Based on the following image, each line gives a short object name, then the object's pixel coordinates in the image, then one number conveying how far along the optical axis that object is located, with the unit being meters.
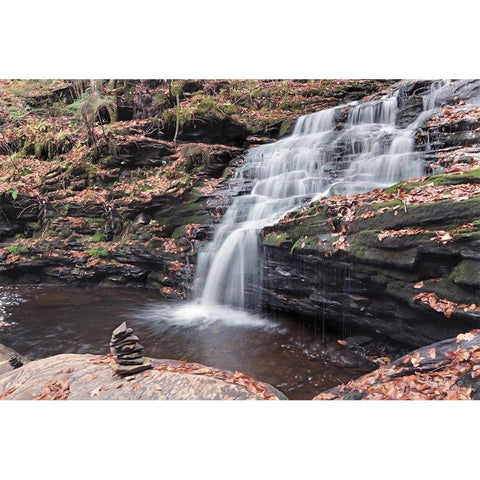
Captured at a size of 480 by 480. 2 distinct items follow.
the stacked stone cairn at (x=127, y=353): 2.58
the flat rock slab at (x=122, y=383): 2.37
